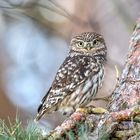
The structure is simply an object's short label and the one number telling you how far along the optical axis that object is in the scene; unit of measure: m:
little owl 8.37
